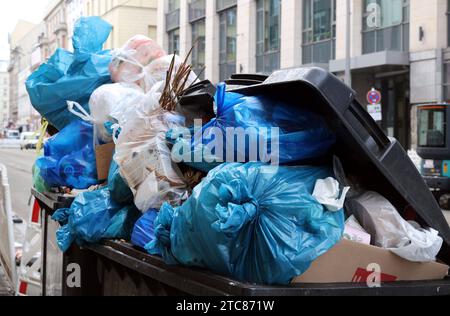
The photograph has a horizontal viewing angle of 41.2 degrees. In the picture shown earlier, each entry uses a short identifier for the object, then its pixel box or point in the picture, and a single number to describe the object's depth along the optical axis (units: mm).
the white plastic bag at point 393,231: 2098
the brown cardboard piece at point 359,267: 1973
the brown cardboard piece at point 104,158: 3401
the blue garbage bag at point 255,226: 1869
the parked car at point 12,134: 78938
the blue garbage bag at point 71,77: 3936
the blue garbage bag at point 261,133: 2150
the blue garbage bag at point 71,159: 3727
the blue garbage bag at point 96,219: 2875
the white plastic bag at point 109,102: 3395
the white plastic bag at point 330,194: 1989
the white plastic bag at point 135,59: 3742
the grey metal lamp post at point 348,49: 21672
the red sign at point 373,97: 19531
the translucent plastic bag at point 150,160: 2582
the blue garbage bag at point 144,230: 2497
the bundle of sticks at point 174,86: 2922
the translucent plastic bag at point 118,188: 2881
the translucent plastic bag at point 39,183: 4065
